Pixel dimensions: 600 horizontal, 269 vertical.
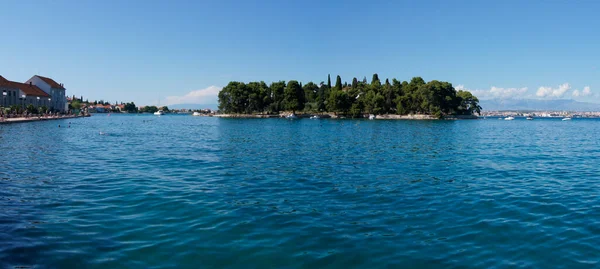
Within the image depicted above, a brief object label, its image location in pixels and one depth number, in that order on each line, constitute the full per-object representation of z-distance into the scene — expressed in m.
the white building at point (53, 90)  131.75
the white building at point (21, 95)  101.56
